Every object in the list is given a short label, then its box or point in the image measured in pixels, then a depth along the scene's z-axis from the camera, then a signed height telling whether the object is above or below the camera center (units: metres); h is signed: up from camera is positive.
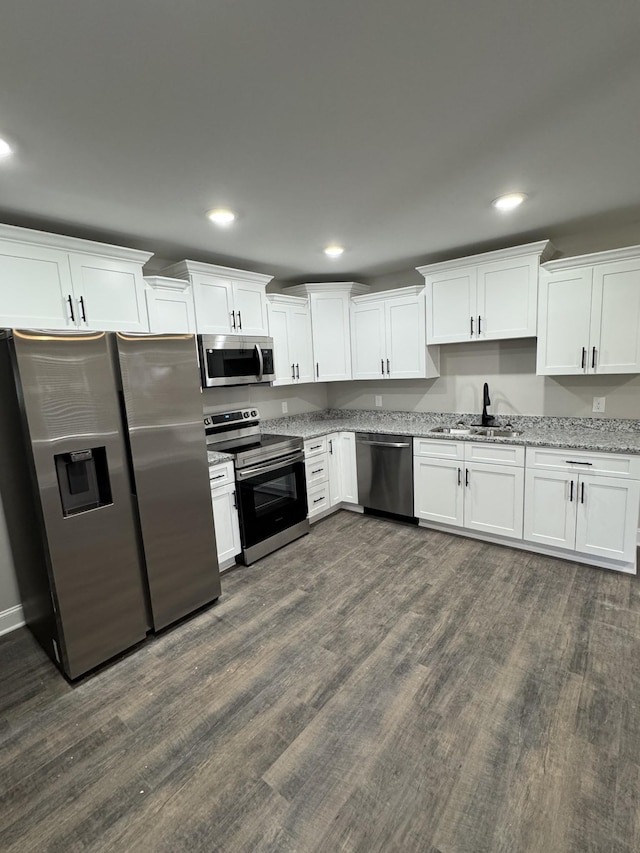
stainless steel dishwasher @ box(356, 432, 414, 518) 3.84 -1.01
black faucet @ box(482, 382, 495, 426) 3.70 -0.42
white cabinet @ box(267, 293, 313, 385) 3.94 +0.37
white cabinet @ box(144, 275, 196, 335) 2.93 +0.57
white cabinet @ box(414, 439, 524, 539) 3.26 -1.05
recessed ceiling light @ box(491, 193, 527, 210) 2.45 +1.01
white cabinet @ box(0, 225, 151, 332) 2.26 +0.63
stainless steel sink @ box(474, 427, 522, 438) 3.53 -0.62
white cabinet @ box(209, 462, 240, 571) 3.00 -1.02
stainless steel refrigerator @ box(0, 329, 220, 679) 1.99 -0.56
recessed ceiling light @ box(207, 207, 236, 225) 2.47 +1.02
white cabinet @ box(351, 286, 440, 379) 3.93 +0.32
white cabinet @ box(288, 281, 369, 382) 4.25 +0.49
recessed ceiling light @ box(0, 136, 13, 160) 1.63 +0.99
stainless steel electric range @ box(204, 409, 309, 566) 3.24 -0.88
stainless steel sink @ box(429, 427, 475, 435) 3.84 -0.63
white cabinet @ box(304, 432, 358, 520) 3.96 -1.02
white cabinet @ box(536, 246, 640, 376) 2.86 +0.32
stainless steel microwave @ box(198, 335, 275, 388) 3.21 +0.15
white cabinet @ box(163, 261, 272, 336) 3.23 +0.68
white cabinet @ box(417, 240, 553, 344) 3.23 +0.59
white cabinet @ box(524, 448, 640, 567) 2.79 -1.06
